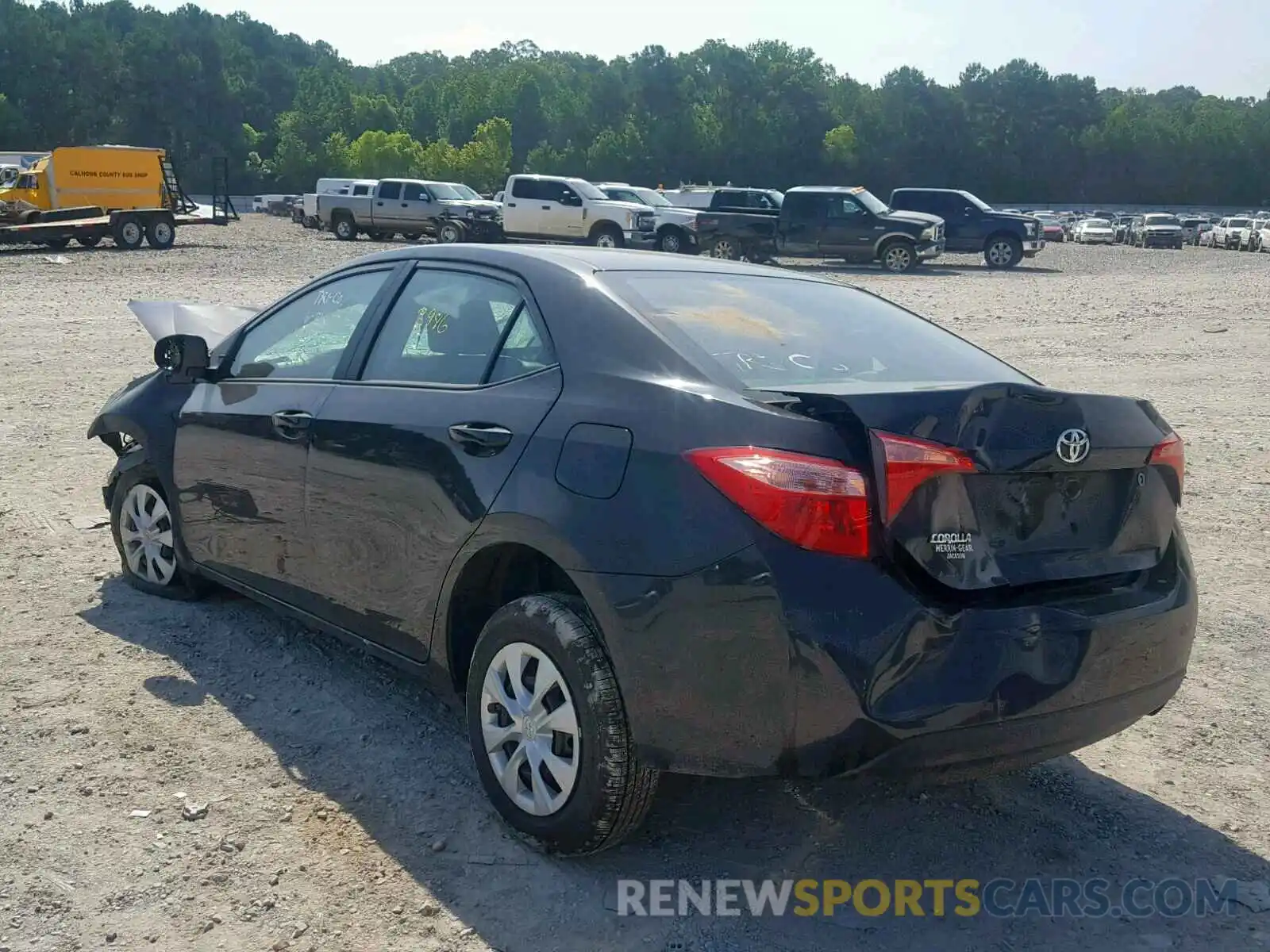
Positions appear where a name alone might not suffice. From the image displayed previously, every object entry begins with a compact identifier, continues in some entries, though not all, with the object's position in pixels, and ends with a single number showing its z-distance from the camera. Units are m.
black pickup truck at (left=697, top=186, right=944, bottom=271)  29.80
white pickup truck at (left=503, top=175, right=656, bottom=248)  30.86
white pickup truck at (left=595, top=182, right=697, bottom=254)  30.41
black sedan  2.89
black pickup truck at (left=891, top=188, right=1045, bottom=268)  32.12
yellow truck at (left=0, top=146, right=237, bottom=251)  30.80
